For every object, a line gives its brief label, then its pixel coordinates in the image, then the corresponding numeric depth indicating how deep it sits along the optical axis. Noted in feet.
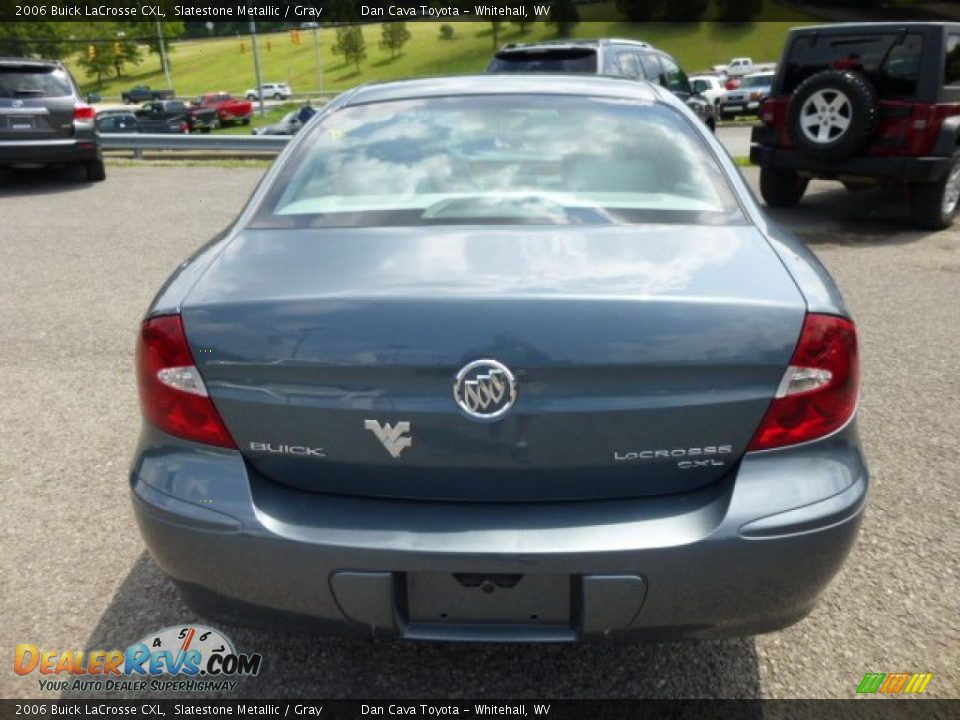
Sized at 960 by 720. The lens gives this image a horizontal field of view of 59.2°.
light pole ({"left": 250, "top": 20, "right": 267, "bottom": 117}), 138.27
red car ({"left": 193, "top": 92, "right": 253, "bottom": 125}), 134.92
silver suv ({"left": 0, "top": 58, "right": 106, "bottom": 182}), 34.88
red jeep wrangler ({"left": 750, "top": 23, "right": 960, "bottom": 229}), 25.00
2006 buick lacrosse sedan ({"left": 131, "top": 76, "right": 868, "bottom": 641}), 5.79
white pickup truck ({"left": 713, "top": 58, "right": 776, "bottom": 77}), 156.61
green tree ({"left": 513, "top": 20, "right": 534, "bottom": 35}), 241.55
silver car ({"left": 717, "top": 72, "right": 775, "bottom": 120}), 97.43
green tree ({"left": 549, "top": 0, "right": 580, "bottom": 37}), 215.72
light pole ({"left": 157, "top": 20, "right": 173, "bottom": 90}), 203.93
